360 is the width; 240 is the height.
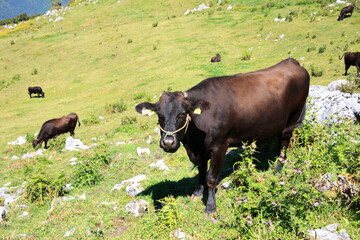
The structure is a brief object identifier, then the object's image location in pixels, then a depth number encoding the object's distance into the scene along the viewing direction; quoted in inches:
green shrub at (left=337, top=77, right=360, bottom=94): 353.4
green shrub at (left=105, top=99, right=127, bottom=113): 637.9
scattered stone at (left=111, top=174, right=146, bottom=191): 252.7
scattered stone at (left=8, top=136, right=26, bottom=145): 546.8
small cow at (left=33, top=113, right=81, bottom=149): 515.8
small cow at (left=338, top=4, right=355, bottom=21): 949.8
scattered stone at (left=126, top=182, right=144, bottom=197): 233.3
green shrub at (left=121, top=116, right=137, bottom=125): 498.9
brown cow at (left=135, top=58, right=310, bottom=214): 177.9
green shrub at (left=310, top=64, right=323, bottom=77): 582.2
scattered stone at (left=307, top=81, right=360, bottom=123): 273.7
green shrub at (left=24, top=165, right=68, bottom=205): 245.1
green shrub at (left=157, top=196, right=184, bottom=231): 169.2
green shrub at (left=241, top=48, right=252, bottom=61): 863.1
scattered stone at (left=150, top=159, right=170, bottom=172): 279.5
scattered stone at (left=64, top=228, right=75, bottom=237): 189.0
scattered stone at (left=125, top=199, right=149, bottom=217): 201.5
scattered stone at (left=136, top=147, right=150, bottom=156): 328.2
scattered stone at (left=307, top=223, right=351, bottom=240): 130.3
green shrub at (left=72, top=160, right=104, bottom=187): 267.0
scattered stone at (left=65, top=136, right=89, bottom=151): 405.1
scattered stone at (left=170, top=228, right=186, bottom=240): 162.2
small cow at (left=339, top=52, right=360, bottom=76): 545.3
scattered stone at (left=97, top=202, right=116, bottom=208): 222.2
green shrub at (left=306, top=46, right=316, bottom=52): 779.0
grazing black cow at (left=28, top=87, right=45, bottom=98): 1022.4
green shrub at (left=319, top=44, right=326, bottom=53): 740.6
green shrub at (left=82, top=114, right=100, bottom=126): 585.6
